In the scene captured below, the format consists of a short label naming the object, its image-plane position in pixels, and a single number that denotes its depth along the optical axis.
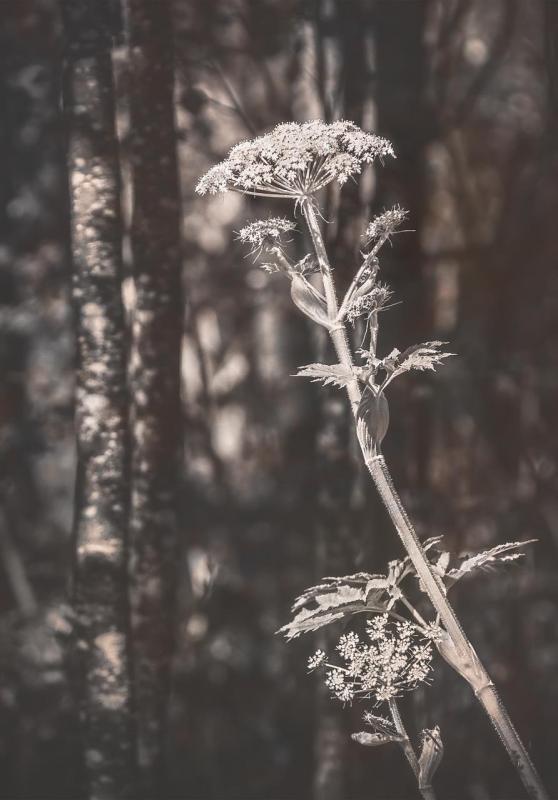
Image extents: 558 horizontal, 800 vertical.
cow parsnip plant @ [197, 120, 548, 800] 2.64
